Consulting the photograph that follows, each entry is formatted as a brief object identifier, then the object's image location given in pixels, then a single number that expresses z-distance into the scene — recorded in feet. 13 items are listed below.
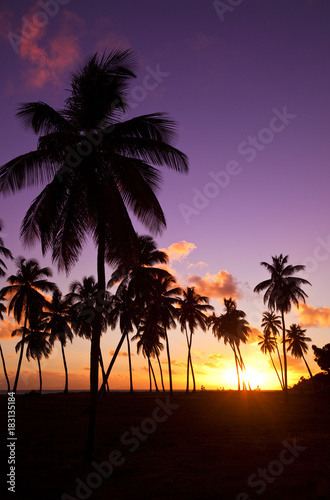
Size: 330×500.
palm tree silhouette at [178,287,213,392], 150.41
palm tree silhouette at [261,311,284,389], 195.48
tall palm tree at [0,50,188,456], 35.94
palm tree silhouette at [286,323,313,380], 194.94
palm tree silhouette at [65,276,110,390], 127.24
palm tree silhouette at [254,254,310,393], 116.78
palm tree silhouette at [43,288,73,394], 144.15
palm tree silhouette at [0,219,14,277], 95.40
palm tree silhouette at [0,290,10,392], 117.24
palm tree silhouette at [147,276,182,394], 122.21
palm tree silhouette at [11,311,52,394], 147.74
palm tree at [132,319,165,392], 160.86
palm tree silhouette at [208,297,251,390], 169.48
